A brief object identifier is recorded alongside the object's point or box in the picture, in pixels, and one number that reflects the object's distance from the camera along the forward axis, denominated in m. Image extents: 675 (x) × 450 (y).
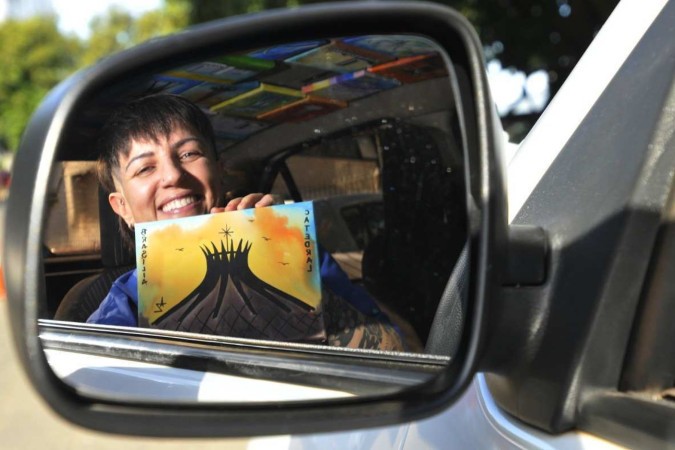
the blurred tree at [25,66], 51.41
